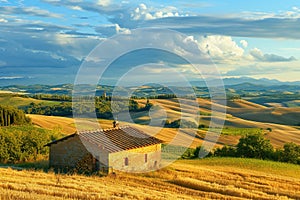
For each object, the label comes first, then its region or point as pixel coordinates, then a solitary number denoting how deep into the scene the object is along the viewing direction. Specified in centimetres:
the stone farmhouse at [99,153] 3062
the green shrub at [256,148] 5028
